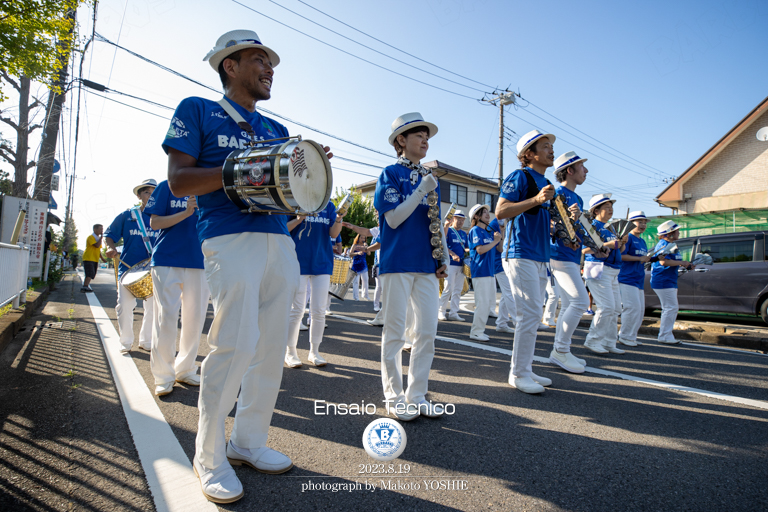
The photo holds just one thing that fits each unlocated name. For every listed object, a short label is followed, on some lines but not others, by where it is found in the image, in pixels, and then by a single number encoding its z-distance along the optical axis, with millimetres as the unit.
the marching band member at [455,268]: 8484
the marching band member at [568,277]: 4504
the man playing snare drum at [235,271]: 2021
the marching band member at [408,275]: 3129
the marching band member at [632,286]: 6484
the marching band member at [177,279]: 3775
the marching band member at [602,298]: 5699
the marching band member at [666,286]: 6850
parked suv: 8453
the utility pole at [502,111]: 24766
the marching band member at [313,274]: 4742
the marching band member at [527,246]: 3742
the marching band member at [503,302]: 7602
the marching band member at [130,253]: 5057
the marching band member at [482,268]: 6516
